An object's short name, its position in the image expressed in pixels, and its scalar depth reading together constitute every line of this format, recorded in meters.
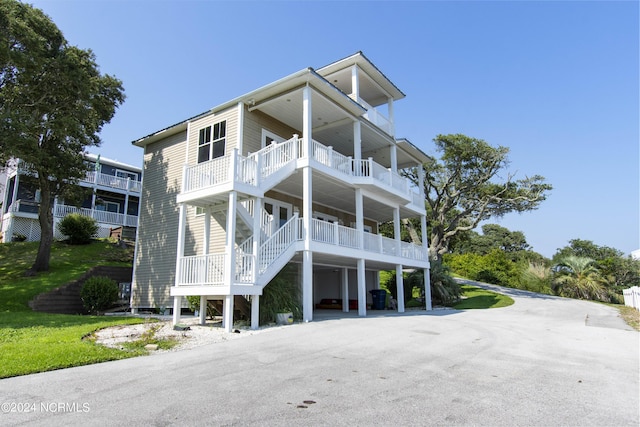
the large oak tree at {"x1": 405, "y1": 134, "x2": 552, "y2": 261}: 30.39
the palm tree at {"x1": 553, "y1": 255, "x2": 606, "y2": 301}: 26.03
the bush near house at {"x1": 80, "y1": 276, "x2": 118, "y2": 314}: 16.97
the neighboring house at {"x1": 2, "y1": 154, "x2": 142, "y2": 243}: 29.62
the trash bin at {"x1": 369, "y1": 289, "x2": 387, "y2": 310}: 21.62
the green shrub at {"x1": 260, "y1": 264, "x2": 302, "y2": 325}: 12.79
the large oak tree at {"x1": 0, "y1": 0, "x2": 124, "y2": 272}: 16.42
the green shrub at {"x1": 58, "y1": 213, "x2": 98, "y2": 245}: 27.55
